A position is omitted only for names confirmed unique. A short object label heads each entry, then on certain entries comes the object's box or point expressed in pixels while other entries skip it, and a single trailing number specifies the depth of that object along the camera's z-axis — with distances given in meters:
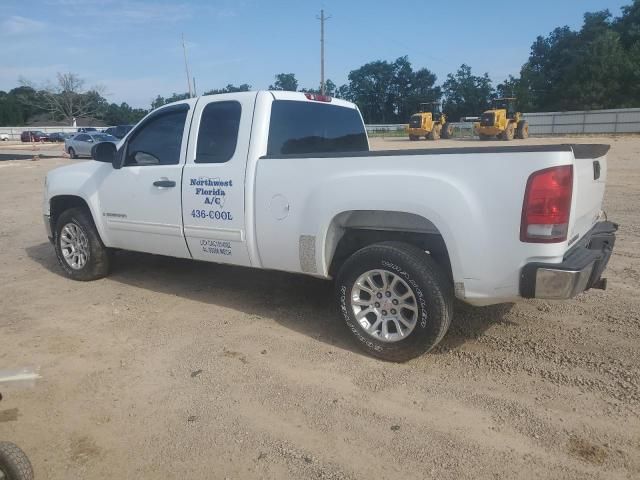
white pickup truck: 3.07
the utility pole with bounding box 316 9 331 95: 47.75
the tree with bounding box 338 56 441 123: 97.06
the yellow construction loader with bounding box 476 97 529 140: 32.16
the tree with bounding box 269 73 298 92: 74.75
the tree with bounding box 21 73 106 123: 94.81
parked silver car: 29.69
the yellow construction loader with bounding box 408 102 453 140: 36.25
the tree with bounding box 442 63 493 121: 79.00
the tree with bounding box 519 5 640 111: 54.88
